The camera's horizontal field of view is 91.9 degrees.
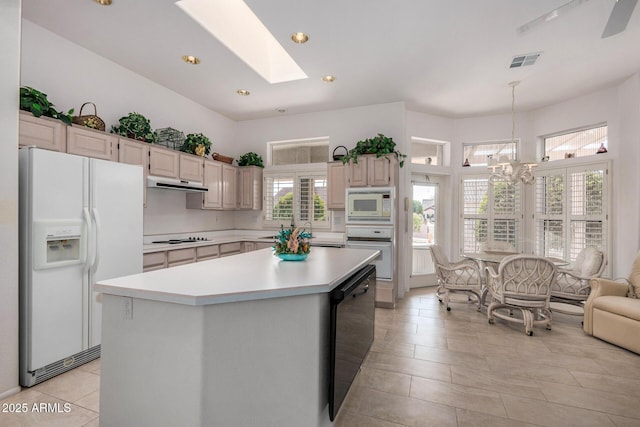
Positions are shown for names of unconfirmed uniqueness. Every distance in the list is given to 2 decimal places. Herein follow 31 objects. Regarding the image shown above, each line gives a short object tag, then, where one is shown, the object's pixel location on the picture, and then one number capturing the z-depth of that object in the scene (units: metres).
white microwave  4.52
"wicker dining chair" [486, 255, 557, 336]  3.48
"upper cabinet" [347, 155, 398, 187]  4.65
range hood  3.78
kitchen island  1.54
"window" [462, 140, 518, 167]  5.66
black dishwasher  1.79
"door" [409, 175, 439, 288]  5.73
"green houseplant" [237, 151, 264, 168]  5.72
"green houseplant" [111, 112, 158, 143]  3.66
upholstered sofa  3.03
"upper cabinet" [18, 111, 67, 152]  2.62
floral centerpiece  2.43
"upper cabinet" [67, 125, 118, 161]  3.00
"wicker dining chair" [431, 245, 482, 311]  4.39
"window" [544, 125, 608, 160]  4.71
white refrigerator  2.37
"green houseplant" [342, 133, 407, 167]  4.66
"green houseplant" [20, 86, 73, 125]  2.62
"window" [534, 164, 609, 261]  4.57
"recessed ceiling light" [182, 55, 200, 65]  3.63
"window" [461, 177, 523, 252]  5.52
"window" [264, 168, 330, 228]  5.57
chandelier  4.24
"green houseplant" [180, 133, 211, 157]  4.58
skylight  3.03
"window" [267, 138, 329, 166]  5.73
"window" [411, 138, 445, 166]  5.73
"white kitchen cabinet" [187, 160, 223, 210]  4.85
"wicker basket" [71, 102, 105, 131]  3.16
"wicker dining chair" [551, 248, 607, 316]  3.76
